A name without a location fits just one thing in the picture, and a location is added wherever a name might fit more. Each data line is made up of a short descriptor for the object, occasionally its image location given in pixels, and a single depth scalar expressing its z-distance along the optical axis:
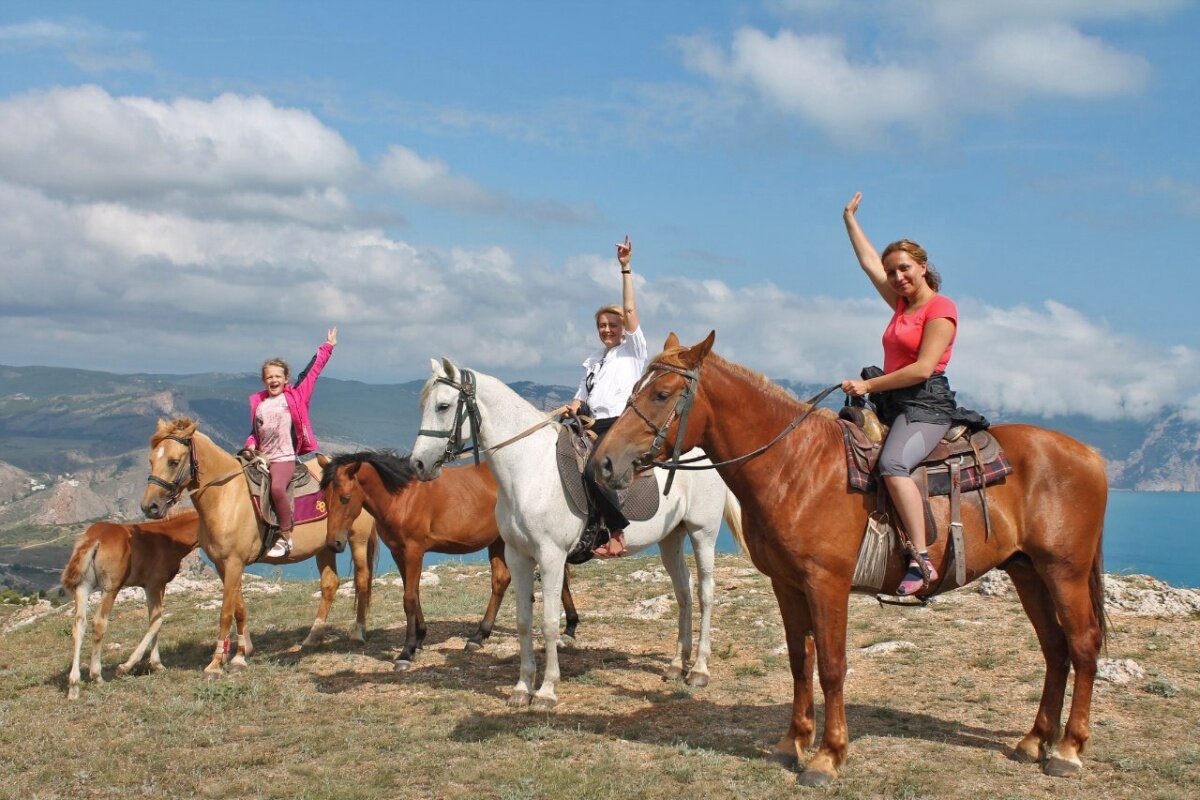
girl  11.08
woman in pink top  6.11
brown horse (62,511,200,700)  10.20
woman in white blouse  9.16
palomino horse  10.01
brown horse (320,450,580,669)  10.95
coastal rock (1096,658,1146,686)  8.74
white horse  8.48
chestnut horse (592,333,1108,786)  6.13
